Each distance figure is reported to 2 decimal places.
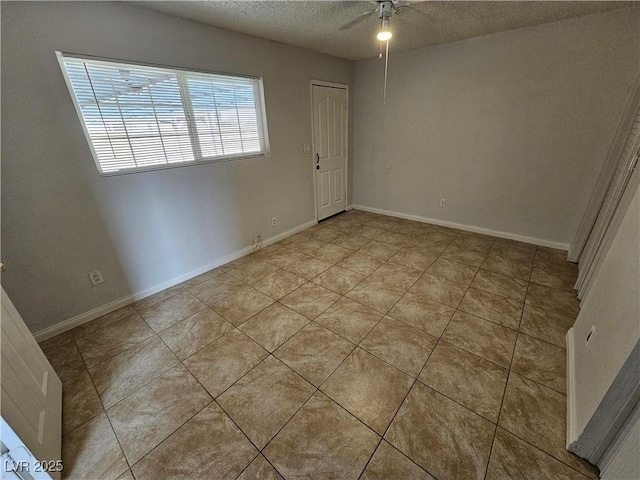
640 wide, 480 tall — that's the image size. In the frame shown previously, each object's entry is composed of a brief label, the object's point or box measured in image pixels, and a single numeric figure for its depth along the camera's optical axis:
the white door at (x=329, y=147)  3.79
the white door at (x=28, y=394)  1.08
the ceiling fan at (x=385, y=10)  2.03
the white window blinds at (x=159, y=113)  1.95
